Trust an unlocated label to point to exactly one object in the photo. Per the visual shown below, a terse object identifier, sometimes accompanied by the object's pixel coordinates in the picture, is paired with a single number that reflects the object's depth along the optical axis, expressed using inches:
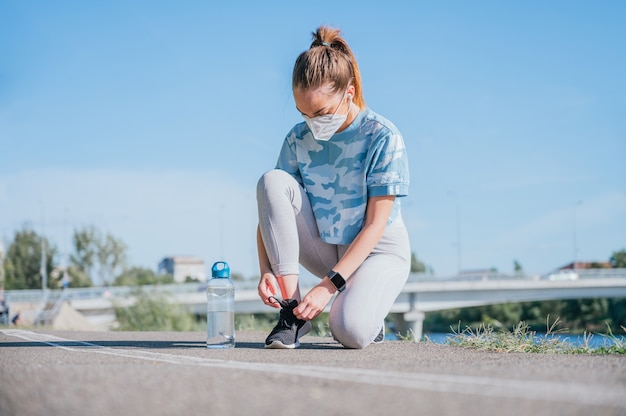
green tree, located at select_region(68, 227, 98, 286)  2640.3
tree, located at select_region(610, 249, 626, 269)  3110.2
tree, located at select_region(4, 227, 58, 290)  2416.3
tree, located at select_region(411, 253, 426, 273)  3736.5
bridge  1556.3
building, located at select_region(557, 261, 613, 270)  3360.0
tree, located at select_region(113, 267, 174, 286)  2571.4
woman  165.8
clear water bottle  178.7
